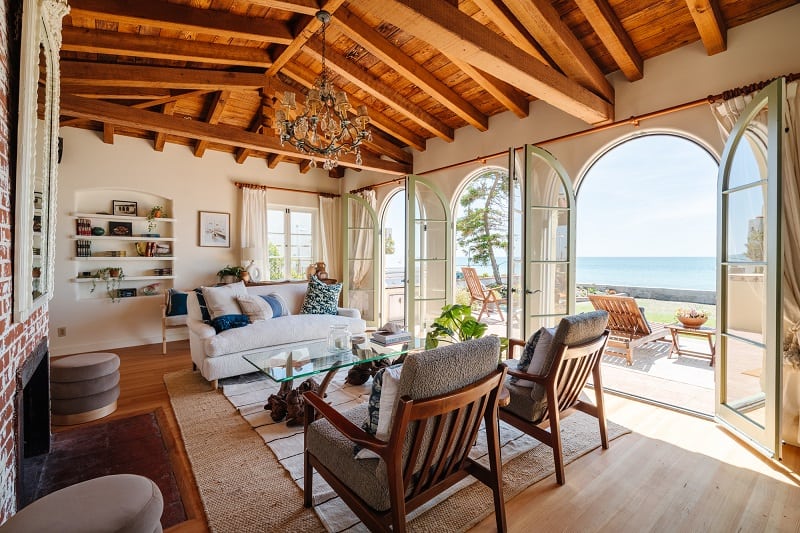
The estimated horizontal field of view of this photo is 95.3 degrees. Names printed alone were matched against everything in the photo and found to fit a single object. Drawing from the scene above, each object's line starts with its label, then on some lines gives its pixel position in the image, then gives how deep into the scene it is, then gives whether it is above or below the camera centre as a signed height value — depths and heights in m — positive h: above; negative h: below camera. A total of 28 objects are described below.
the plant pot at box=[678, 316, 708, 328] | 3.45 -0.54
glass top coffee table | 2.41 -0.70
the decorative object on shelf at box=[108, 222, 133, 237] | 4.83 +0.47
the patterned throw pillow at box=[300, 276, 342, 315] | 4.44 -0.42
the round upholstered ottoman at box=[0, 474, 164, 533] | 0.99 -0.71
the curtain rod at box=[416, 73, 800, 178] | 2.37 +1.21
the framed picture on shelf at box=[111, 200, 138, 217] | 4.88 +0.75
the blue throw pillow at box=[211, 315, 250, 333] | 3.54 -0.57
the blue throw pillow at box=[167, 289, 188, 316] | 4.66 -0.50
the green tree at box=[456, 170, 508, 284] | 7.06 +0.93
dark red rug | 1.88 -1.15
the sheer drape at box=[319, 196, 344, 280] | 6.50 +0.55
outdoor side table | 3.38 -0.65
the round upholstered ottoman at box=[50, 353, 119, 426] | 2.54 -0.88
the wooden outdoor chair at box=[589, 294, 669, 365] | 3.87 -0.68
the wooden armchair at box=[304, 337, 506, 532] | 1.24 -0.67
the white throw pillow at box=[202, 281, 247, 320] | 3.73 -0.38
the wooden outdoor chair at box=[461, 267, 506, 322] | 6.11 -0.46
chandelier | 2.86 +1.17
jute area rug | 1.69 -1.17
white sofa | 3.29 -0.72
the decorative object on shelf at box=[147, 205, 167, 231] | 5.00 +0.69
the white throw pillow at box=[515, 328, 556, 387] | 2.03 -0.50
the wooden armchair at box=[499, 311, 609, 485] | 1.91 -0.63
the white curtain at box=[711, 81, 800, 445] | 2.23 +0.03
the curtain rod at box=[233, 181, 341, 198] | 5.67 +1.23
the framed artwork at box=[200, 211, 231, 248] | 5.43 +0.54
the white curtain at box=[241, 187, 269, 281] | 5.65 +0.56
